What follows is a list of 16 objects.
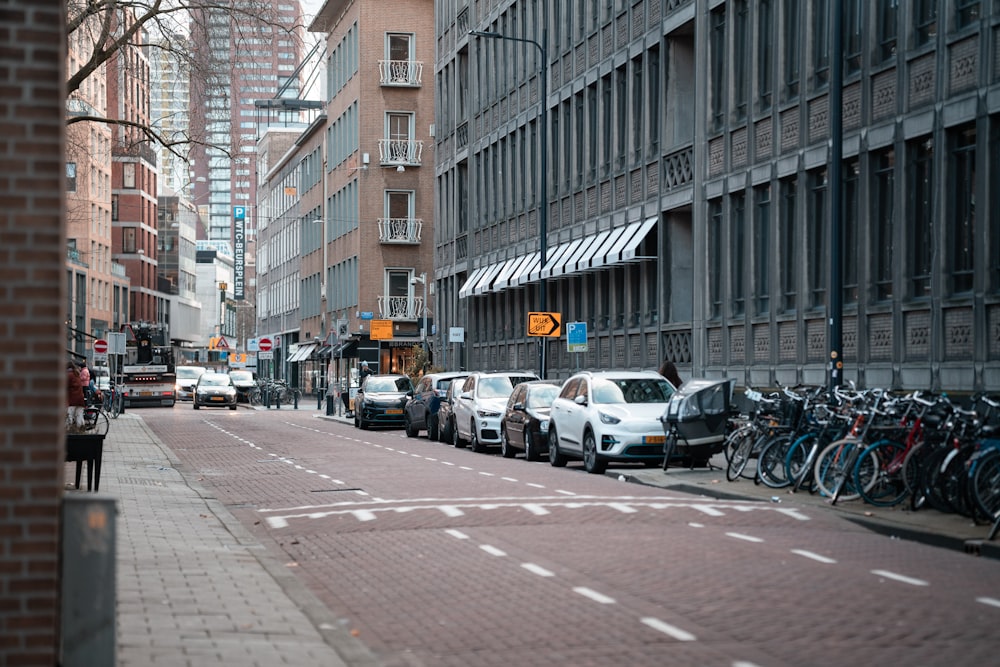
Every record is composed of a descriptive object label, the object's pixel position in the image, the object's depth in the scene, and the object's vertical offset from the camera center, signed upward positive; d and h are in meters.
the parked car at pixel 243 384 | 81.25 -0.73
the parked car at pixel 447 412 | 39.34 -1.08
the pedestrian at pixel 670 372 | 33.53 -0.06
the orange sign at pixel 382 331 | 78.94 +1.94
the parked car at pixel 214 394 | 70.31 -1.08
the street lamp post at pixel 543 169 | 40.97 +5.43
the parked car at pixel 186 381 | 82.17 -0.59
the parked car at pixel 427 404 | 41.69 -0.93
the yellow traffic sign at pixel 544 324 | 41.50 +1.21
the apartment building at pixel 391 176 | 84.06 +10.46
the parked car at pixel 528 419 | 30.59 -0.99
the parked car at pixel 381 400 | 48.38 -0.94
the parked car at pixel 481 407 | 34.62 -0.84
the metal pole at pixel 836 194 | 22.33 +2.54
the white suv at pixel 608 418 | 25.67 -0.82
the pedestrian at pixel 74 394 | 28.48 -0.44
